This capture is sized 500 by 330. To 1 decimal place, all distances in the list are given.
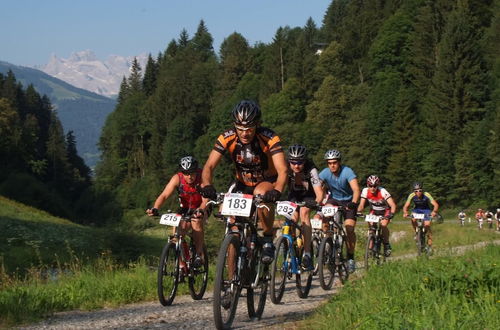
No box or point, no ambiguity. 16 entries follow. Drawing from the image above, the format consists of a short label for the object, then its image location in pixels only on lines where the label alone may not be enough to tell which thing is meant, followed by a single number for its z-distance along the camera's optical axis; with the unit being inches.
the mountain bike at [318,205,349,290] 479.2
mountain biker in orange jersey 328.2
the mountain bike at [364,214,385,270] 587.8
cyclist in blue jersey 505.7
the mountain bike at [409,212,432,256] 740.0
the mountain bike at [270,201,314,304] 396.2
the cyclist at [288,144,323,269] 448.8
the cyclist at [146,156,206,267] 428.5
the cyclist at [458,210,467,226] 1911.0
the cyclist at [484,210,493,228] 1854.1
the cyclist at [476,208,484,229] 1849.2
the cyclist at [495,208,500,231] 1749.5
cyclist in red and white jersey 602.5
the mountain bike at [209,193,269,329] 301.7
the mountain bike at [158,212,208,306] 406.9
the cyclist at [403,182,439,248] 737.6
